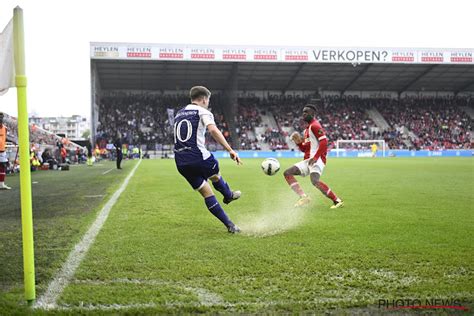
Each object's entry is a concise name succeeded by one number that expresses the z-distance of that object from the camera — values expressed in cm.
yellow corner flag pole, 294
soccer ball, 727
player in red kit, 779
